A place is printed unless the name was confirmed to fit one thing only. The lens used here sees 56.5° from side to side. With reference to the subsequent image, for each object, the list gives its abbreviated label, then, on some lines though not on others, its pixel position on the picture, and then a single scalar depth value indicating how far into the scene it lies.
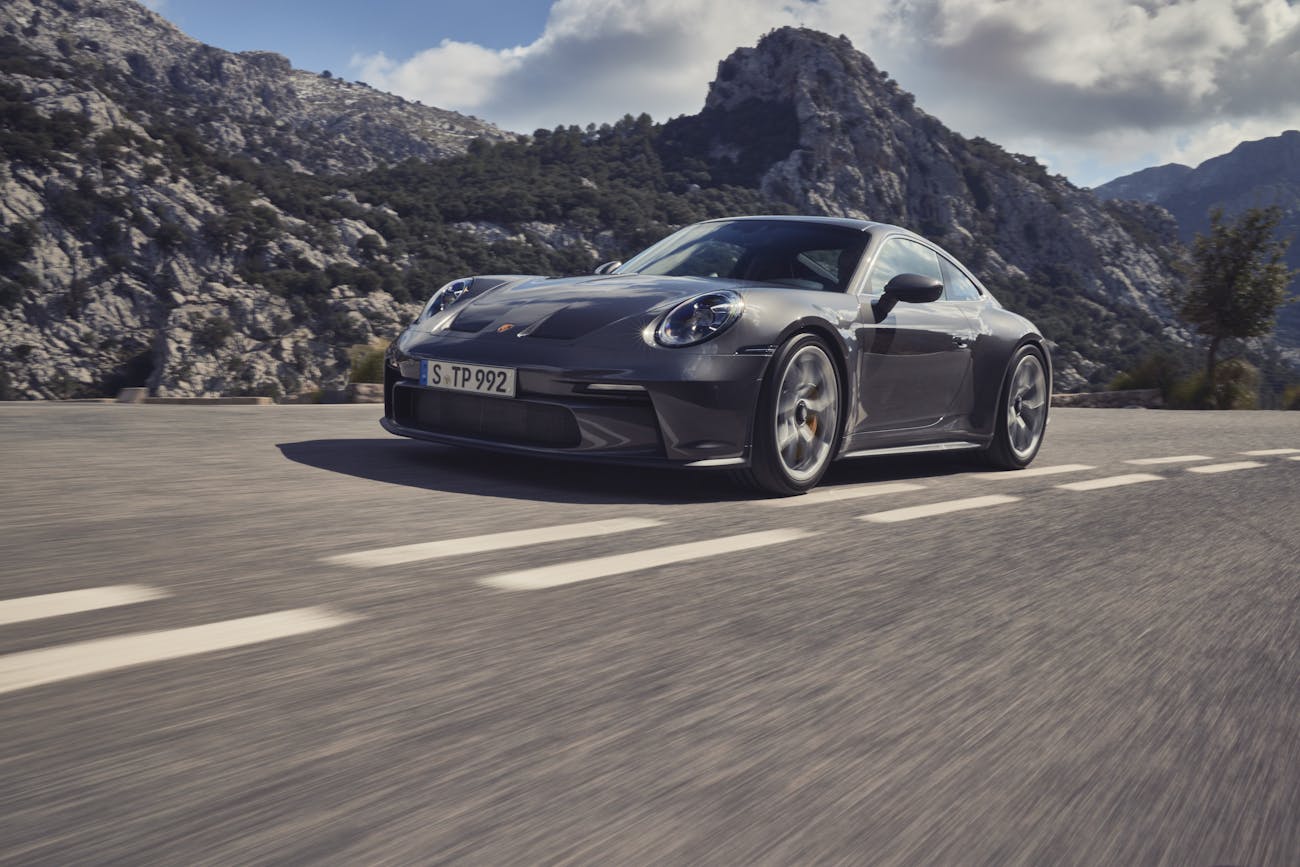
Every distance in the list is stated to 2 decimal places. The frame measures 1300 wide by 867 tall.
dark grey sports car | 4.72
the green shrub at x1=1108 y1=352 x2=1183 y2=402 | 23.44
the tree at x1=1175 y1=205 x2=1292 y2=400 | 25.69
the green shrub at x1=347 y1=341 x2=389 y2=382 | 13.26
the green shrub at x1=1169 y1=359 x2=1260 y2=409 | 23.02
